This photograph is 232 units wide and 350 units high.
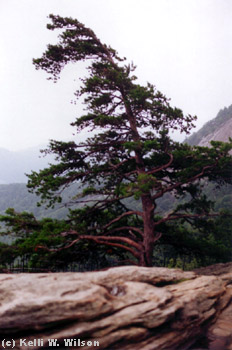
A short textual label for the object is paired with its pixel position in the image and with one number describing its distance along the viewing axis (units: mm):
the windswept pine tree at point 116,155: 8703
